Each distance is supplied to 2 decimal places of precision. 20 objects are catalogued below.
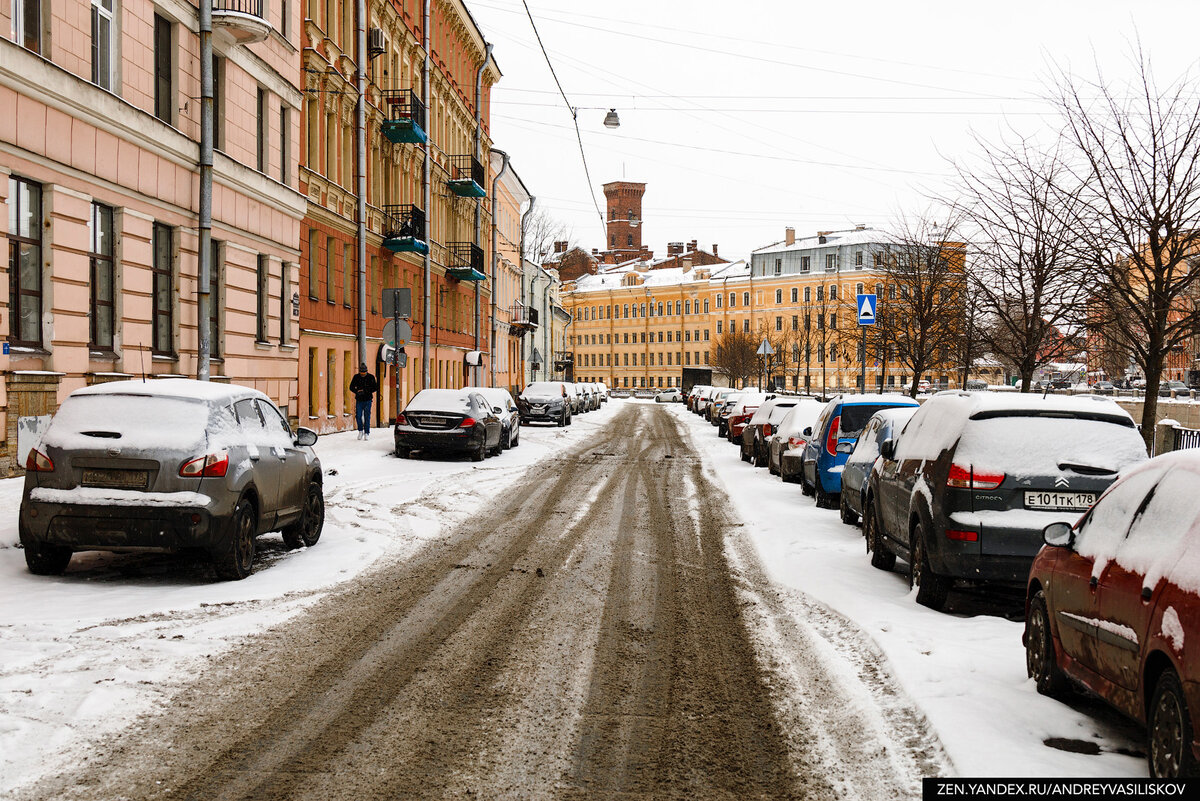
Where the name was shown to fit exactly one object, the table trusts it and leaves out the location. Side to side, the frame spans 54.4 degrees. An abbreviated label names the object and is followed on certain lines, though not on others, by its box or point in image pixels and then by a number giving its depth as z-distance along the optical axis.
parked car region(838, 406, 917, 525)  13.06
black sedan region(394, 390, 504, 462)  23.16
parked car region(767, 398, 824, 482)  19.22
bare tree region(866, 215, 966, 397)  28.33
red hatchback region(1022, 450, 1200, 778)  4.22
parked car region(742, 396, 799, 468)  22.95
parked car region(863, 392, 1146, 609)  8.05
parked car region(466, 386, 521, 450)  27.36
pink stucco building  14.99
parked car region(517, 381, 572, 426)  43.53
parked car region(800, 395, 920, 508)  15.64
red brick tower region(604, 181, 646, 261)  154.12
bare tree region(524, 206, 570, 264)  80.19
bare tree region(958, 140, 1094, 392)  17.44
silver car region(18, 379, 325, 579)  8.86
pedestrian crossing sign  25.33
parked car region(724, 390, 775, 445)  32.31
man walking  27.78
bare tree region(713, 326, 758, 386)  92.50
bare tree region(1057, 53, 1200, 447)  14.25
